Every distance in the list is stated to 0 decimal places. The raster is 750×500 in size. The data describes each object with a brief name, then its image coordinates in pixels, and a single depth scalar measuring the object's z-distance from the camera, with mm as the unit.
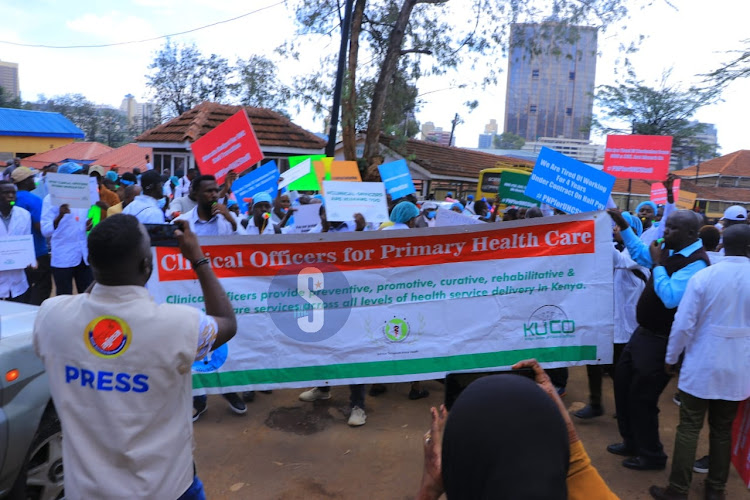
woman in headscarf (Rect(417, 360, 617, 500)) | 1341
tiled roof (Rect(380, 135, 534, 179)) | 28323
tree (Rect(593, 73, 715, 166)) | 34719
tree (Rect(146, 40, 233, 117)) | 38969
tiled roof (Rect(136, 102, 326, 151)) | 18812
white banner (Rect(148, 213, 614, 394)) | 4629
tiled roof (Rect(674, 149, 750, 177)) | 45481
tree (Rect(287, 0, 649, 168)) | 15688
